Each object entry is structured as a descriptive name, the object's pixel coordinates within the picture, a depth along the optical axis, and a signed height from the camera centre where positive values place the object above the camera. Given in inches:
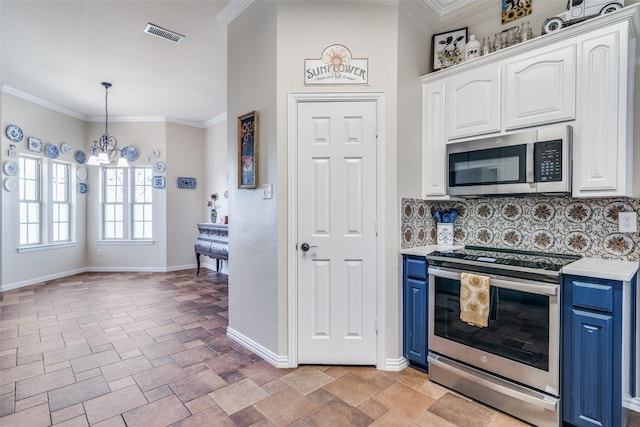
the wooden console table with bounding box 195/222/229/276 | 202.4 -20.2
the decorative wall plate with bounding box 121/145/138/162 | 238.1 +43.7
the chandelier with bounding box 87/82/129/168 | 177.8 +42.5
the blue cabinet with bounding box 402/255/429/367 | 94.3 -29.6
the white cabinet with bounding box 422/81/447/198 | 101.6 +23.1
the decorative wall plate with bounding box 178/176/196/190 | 250.2 +23.0
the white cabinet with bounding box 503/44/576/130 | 78.4 +32.0
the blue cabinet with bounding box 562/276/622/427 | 64.5 -29.7
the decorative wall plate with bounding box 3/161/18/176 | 182.4 +25.0
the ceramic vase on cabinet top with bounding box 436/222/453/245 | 111.2 -7.8
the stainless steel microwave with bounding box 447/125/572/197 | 78.5 +13.0
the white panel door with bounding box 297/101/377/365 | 96.7 -4.9
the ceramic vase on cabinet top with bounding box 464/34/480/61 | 98.7 +51.0
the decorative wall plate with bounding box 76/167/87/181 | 233.3 +27.7
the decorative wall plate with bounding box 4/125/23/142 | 183.8 +46.1
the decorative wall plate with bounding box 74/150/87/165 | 231.6 +40.2
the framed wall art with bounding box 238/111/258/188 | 105.7 +21.3
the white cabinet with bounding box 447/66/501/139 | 90.7 +32.4
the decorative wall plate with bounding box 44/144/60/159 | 208.4 +39.9
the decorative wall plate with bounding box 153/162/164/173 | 241.9 +33.6
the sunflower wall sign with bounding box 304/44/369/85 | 96.2 +43.8
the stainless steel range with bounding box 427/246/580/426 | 71.4 -31.1
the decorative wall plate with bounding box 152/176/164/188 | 241.9 +22.1
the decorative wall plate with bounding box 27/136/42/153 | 197.5 +41.8
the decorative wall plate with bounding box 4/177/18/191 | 183.0 +15.9
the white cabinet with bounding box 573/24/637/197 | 72.2 +22.1
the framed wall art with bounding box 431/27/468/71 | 104.5 +54.8
